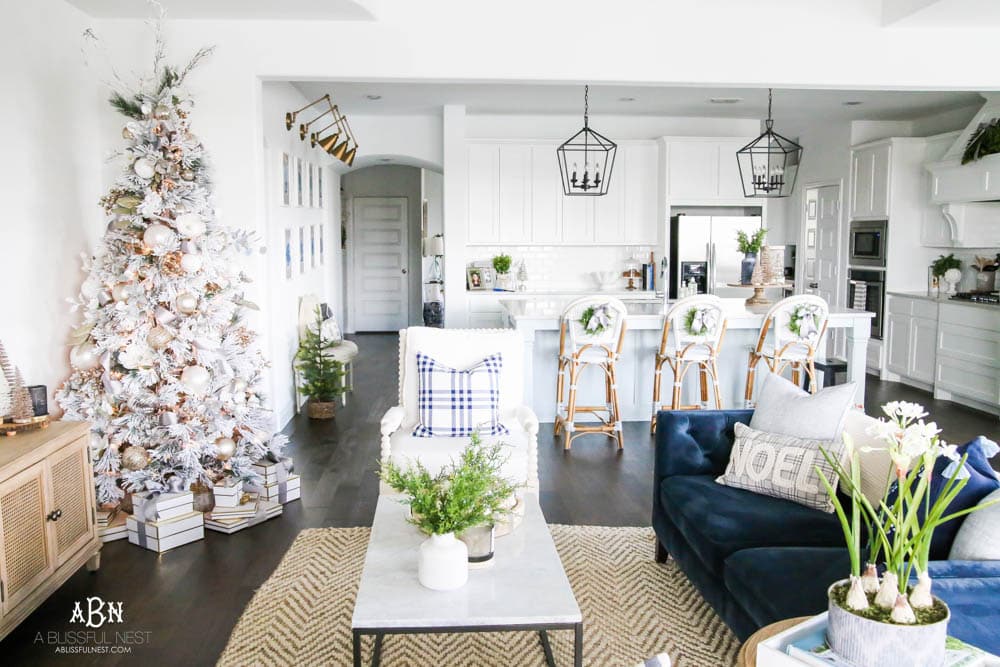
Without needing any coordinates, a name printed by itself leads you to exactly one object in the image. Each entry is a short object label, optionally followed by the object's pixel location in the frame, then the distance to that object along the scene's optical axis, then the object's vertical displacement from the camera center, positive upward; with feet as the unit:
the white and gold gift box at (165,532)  12.74 -4.25
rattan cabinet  9.57 -3.22
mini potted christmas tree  21.83 -3.13
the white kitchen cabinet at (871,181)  27.21 +2.52
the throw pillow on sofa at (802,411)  10.76 -2.04
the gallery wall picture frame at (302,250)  24.68 +0.20
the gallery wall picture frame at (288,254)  22.22 +0.07
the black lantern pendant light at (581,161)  27.09 +3.16
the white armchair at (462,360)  13.94 -1.80
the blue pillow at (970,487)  8.06 -2.25
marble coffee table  7.68 -3.27
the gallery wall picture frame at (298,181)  23.70 +2.15
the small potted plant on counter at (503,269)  27.55 -0.42
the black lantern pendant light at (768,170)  21.53 +3.11
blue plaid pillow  13.78 -2.43
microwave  27.50 +0.41
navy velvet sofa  7.25 -3.11
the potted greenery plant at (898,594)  5.51 -2.31
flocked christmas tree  13.08 -0.99
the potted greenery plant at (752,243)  20.97 +0.33
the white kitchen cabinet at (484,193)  28.19 +2.14
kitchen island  19.80 -2.42
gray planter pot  5.49 -2.56
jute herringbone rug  9.69 -4.57
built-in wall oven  27.66 -1.22
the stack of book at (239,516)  13.57 -4.28
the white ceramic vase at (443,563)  8.10 -2.97
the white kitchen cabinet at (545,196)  28.37 +2.05
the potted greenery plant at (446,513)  8.10 -2.49
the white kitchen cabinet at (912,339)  24.91 -2.56
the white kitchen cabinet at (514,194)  28.27 +2.11
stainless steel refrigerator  28.53 +0.28
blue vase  28.50 -0.38
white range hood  22.84 +1.80
